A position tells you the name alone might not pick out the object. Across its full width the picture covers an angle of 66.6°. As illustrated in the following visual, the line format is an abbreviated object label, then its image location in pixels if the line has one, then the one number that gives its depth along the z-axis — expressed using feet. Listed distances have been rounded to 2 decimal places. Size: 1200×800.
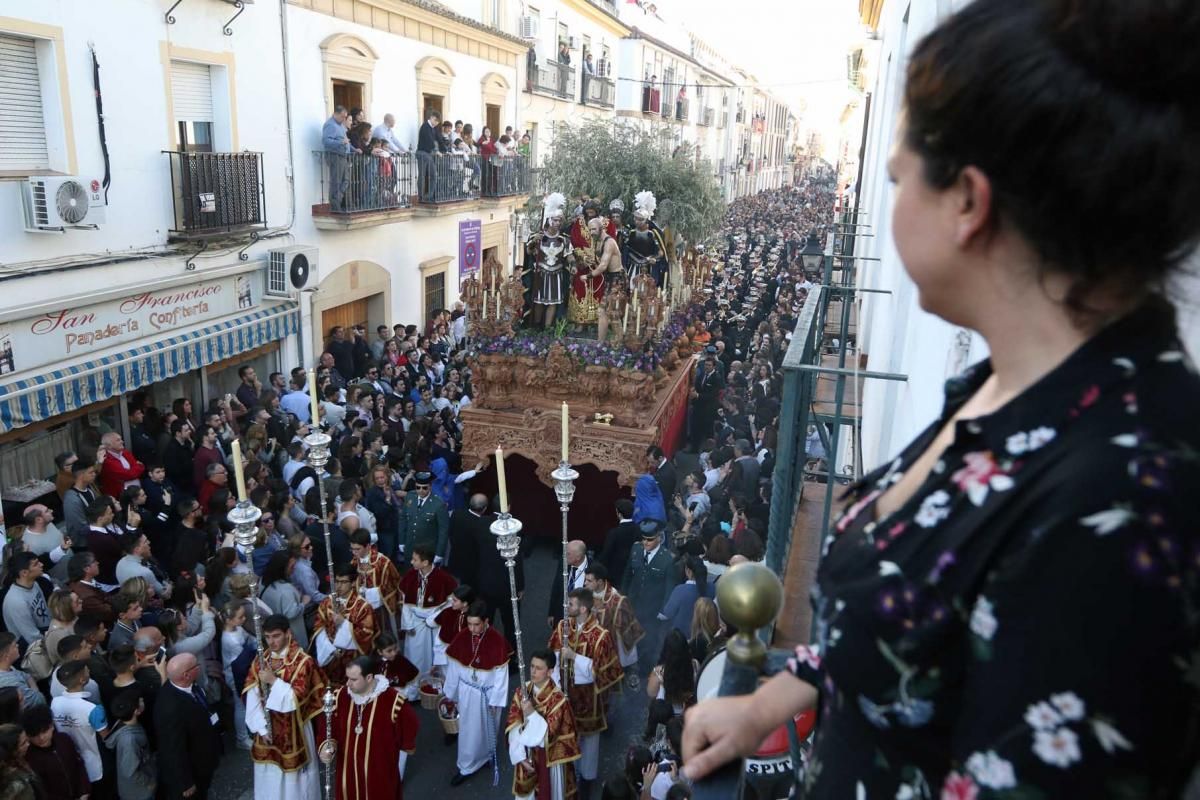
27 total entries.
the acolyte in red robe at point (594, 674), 20.58
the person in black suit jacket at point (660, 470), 28.99
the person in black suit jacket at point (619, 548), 25.26
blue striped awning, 27.63
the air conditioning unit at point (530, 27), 72.90
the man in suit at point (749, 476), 27.99
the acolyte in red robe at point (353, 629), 21.04
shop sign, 28.45
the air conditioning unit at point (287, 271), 41.19
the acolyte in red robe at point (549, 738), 18.51
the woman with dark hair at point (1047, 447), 2.60
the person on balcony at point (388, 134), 48.97
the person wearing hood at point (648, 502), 27.07
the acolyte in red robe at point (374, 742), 18.63
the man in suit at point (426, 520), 26.48
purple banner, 61.52
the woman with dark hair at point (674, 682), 17.85
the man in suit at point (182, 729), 17.42
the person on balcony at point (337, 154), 44.78
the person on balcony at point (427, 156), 53.42
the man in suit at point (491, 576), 25.07
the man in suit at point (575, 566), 23.13
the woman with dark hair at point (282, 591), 21.98
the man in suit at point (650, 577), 23.21
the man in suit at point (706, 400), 40.73
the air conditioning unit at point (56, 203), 27.94
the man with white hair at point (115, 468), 25.99
